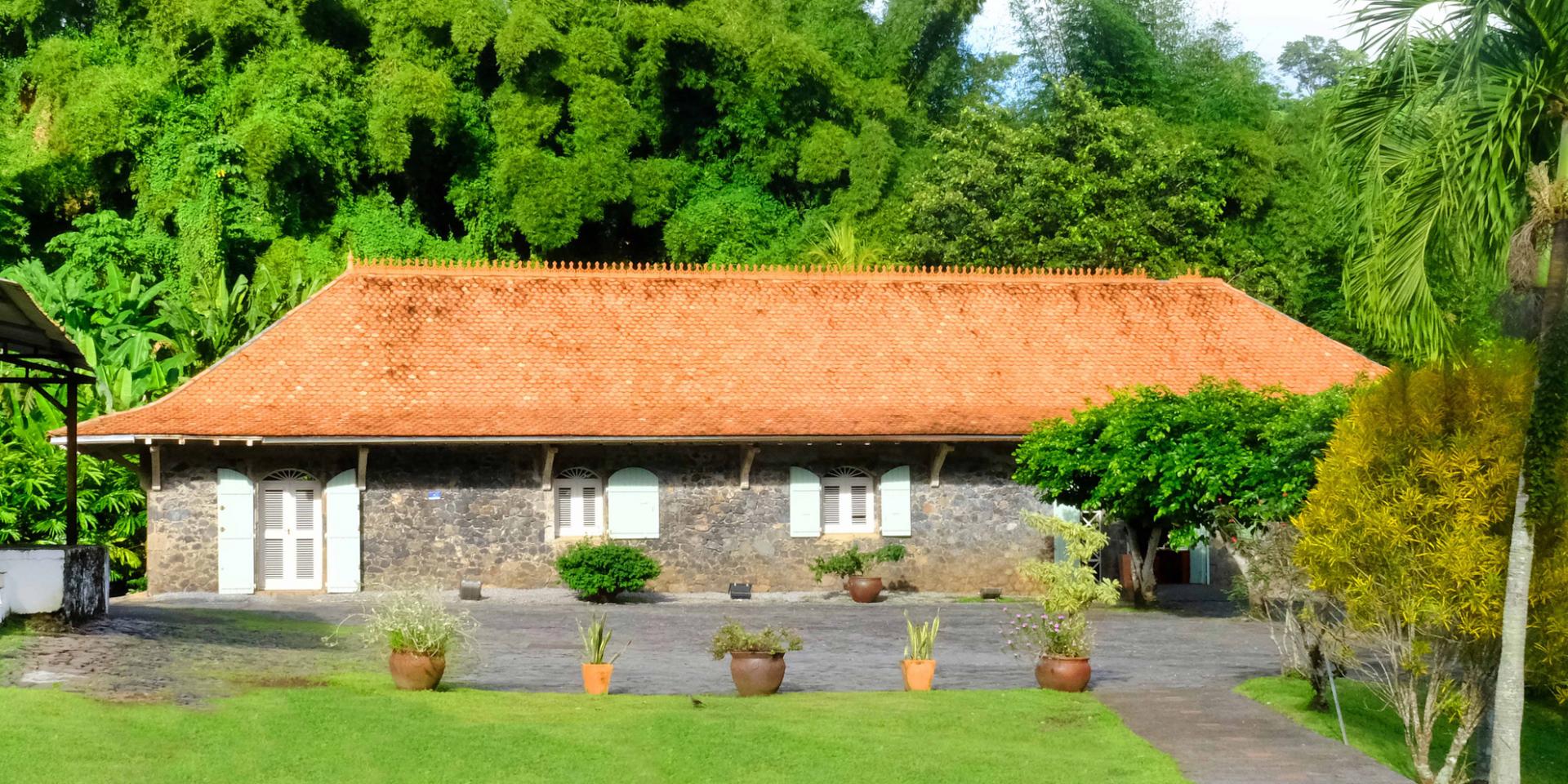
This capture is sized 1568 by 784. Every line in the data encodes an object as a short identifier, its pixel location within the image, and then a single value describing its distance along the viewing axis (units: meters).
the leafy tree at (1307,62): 69.81
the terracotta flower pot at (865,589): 22.23
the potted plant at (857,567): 22.25
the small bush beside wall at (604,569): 21.69
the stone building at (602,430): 22.14
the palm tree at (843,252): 32.00
